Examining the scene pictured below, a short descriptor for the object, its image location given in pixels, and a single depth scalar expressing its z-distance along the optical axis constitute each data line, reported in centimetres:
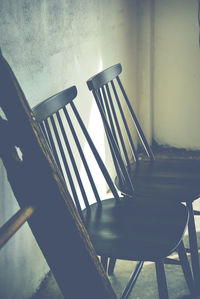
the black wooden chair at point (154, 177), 184
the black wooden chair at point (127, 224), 148
